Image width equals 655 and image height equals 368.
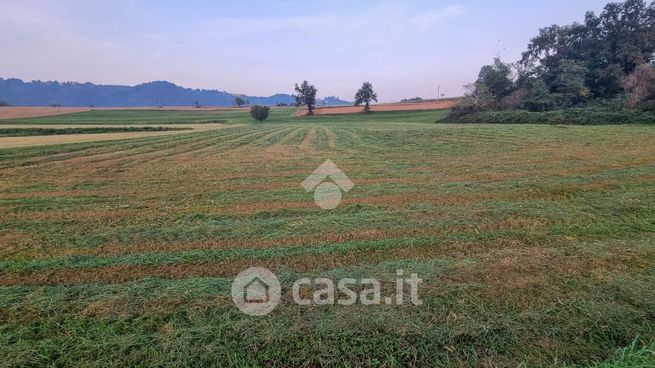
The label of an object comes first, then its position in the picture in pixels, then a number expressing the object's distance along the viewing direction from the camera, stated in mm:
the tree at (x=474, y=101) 55438
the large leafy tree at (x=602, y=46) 51375
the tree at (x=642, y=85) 37812
